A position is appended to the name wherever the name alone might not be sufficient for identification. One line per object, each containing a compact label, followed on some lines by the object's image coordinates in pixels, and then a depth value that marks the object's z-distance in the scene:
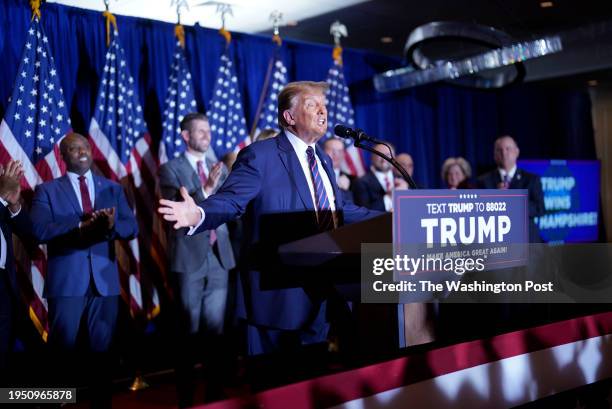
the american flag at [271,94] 5.68
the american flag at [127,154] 4.66
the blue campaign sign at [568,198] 7.26
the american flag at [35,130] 4.21
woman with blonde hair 6.04
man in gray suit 4.04
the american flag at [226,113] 5.32
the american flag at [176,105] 4.96
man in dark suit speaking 2.22
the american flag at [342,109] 6.33
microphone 2.28
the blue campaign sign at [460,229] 1.99
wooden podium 2.04
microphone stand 2.25
